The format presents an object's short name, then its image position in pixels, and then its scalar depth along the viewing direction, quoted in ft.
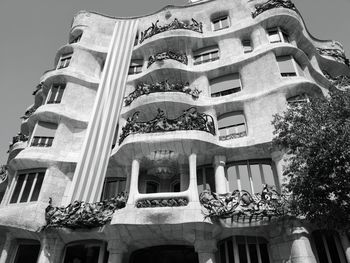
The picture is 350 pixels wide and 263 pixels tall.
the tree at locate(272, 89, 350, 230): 32.42
